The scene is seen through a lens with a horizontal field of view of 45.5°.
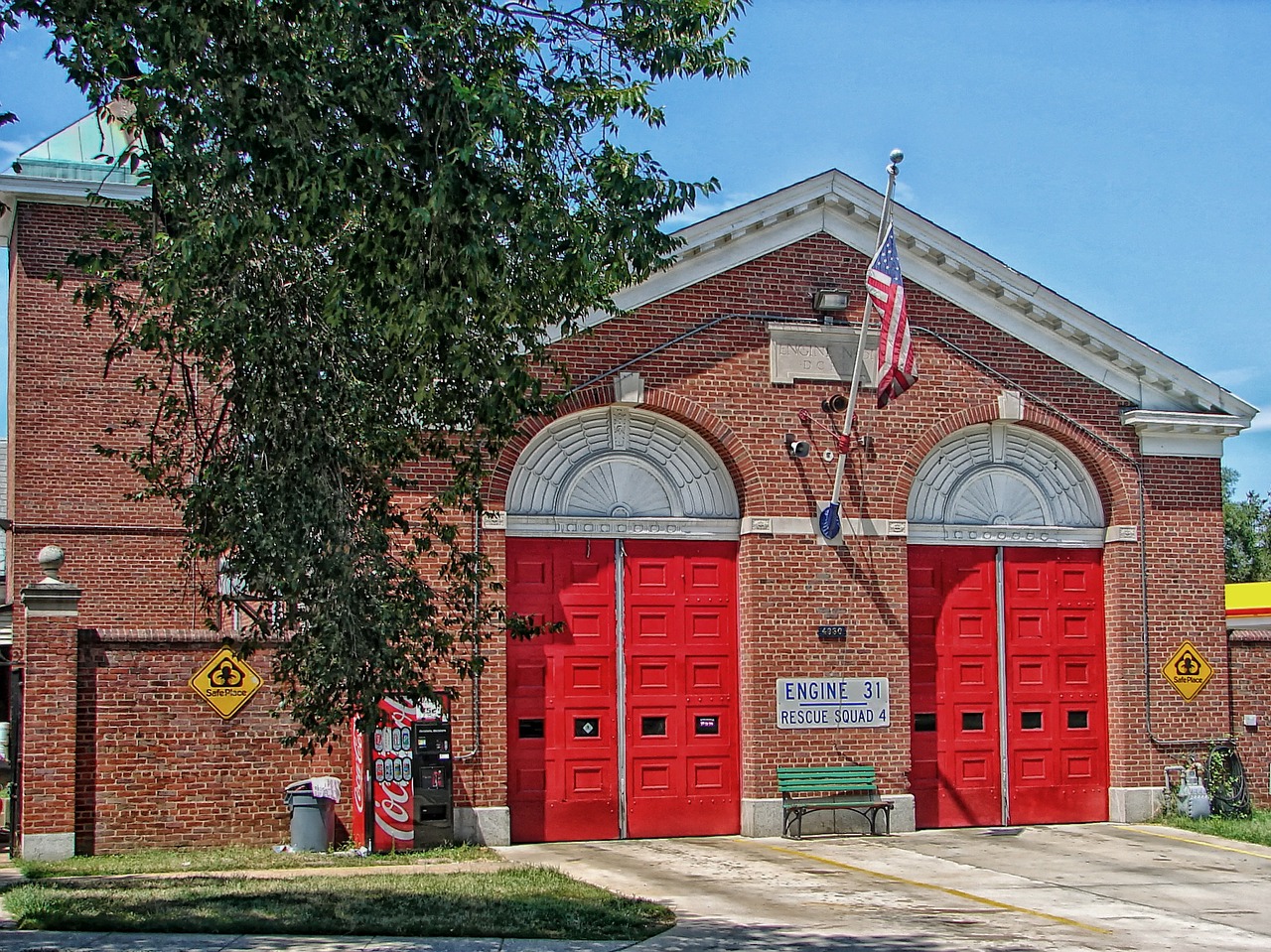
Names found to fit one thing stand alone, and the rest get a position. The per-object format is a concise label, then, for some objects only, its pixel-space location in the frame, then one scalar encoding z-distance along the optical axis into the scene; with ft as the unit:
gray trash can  50.57
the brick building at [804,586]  53.72
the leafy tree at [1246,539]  248.11
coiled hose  62.08
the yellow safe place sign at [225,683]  51.11
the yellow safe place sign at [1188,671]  62.69
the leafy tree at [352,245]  28.96
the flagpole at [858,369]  56.85
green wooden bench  56.49
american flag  56.39
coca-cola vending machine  50.39
